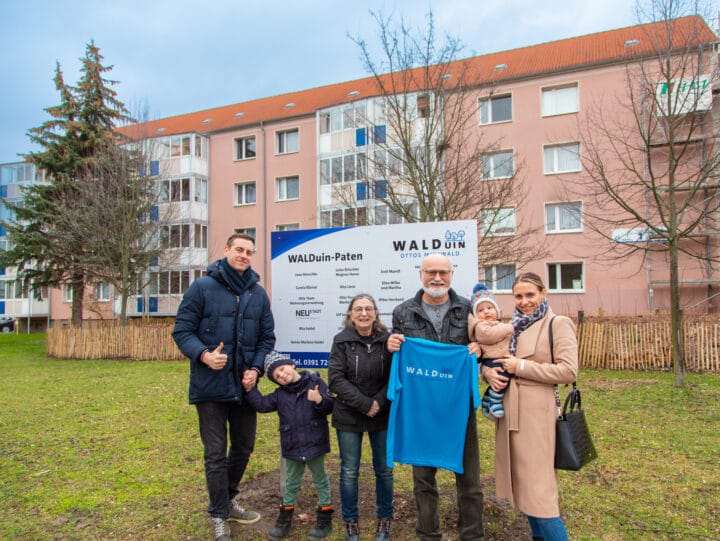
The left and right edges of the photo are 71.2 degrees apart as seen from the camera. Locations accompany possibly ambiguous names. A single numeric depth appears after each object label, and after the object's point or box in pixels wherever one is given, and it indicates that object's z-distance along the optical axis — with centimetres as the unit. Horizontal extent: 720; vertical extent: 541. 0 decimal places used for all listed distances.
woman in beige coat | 317
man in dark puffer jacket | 381
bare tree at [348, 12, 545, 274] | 1242
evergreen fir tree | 2289
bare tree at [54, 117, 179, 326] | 1994
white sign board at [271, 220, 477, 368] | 445
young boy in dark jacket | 390
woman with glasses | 378
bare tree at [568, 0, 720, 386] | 944
